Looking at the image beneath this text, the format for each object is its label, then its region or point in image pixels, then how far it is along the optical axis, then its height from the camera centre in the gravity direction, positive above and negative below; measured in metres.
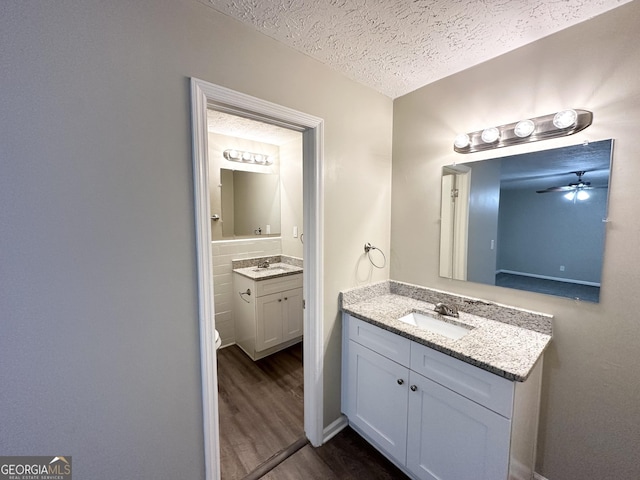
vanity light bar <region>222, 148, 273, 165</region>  2.83 +0.76
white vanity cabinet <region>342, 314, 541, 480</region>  1.08 -0.94
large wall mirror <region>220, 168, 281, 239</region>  2.92 +0.23
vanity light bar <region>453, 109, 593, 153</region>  1.21 +0.50
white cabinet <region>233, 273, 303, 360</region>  2.61 -0.98
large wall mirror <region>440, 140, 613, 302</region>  1.23 +0.02
